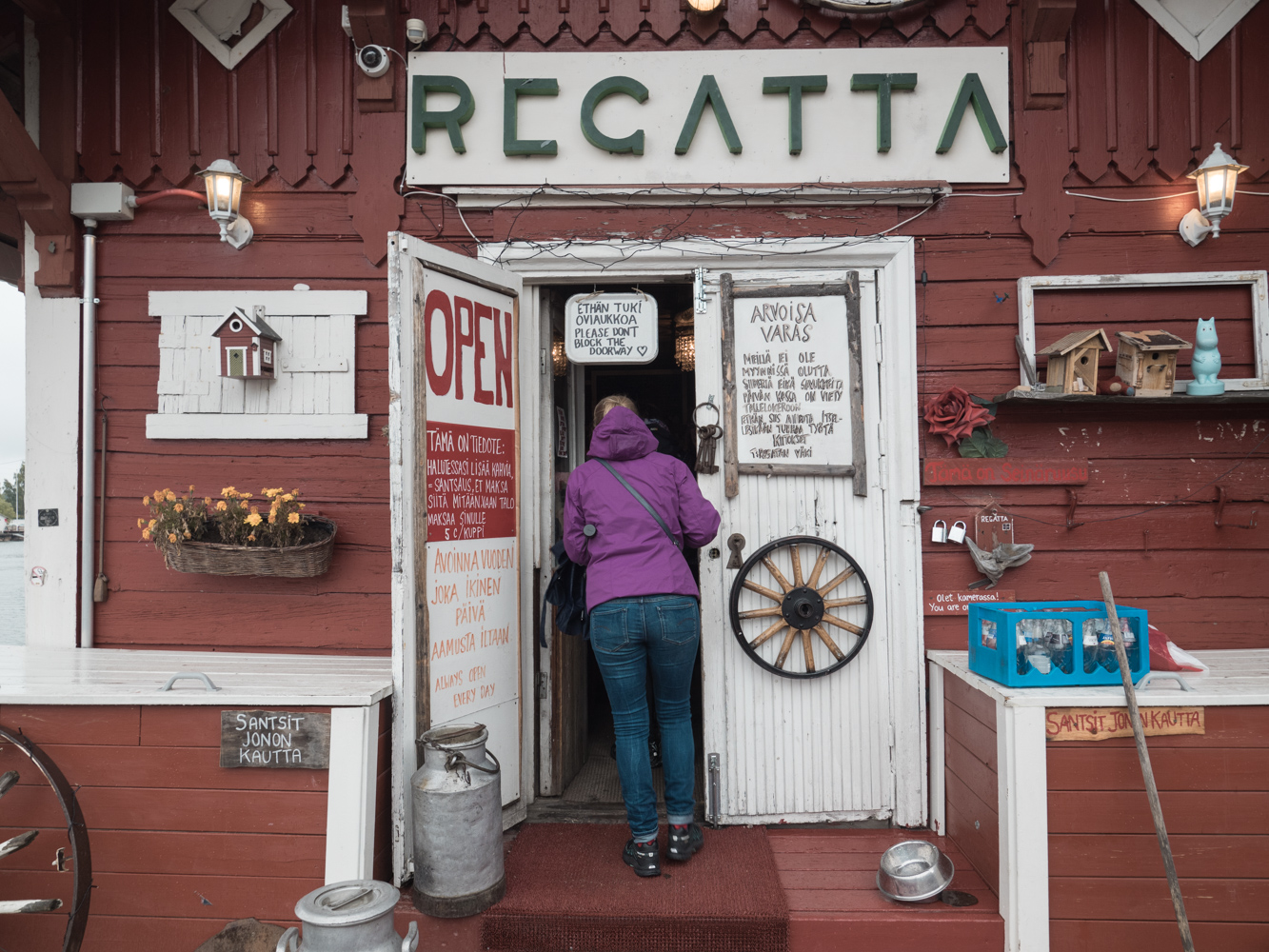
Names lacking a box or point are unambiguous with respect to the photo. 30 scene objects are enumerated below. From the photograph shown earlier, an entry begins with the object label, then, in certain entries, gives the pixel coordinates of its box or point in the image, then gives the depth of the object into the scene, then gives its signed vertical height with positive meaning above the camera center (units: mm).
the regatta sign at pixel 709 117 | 3598 +1767
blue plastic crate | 2799 -567
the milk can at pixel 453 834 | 2777 -1227
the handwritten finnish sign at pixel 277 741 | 2807 -887
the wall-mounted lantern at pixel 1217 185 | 3330 +1334
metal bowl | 2807 -1403
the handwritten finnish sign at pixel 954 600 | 3561 -498
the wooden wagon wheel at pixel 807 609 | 3468 -524
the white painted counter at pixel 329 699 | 2783 -738
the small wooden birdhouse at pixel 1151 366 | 3365 +549
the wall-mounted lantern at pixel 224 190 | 3467 +1390
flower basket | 3363 -272
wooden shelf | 3348 +404
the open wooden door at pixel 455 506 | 2941 -43
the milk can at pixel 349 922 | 2178 -1209
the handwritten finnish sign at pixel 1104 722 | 2715 -814
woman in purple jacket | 2947 -388
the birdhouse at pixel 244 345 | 3518 +697
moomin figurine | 3359 +553
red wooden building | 3549 +1020
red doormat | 2754 -1502
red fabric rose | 3518 +351
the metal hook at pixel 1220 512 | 3553 -101
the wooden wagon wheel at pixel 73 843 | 2521 -1167
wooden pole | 2473 -968
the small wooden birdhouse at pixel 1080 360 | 3365 +577
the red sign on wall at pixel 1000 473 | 3566 +87
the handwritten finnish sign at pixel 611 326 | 3682 +806
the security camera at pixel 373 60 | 3615 +2047
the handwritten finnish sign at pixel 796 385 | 3555 +504
